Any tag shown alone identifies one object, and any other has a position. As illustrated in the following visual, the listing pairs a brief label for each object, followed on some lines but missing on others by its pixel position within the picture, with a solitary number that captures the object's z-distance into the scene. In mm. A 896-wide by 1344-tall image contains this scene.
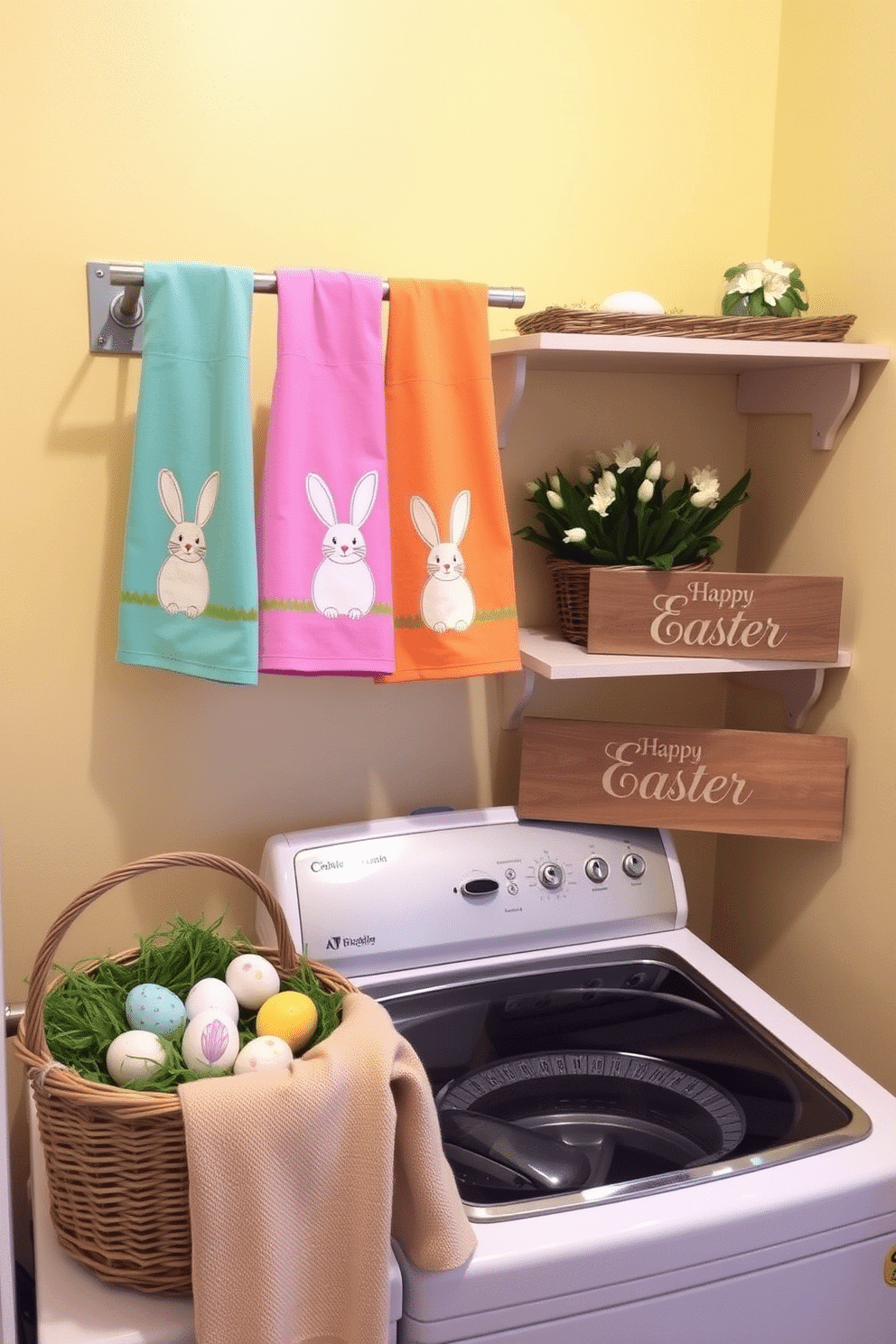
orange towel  1310
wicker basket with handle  903
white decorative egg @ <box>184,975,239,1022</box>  1030
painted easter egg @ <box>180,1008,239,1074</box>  978
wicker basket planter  1453
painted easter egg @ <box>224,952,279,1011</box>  1070
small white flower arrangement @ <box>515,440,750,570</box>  1426
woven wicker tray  1304
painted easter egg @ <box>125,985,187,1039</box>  1013
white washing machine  986
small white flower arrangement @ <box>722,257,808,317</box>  1420
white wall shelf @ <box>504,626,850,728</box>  1365
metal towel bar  1322
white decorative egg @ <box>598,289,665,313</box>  1367
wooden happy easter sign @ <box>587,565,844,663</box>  1407
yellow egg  1025
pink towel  1256
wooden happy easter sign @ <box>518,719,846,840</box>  1488
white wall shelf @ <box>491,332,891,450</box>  1318
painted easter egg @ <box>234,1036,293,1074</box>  968
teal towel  1229
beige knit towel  898
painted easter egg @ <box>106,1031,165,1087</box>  961
